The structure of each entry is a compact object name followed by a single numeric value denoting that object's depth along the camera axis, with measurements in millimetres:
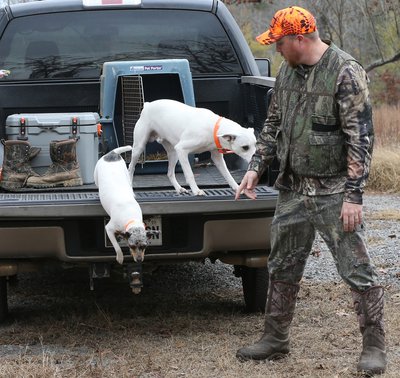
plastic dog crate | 5820
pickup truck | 5500
